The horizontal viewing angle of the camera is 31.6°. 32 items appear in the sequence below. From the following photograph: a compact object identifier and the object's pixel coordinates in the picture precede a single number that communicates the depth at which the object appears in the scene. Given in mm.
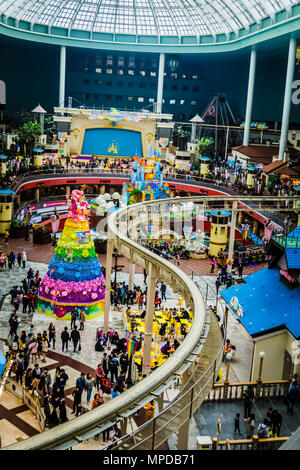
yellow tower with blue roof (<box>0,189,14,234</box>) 39812
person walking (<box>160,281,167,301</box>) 27972
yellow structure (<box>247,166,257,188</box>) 48784
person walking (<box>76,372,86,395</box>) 16906
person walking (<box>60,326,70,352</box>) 21377
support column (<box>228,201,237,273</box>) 32500
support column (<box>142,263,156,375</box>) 17908
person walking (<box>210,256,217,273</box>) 34497
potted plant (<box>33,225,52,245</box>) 39375
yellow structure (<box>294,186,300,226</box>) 34119
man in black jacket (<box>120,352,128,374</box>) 19141
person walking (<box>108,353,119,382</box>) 18466
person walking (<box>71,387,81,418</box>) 16219
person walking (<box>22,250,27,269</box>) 33062
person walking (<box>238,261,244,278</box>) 32434
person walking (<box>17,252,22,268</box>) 32969
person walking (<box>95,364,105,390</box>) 18006
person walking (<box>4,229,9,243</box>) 38375
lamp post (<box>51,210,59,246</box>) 41059
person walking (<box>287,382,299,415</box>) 15906
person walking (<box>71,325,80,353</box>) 21614
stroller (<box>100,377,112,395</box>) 17484
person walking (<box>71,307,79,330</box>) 23577
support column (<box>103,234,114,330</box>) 23094
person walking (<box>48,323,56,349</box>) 21859
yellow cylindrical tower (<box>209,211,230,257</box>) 37906
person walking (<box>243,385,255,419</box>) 15492
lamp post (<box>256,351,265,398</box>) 16109
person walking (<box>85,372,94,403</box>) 17202
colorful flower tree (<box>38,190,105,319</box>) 25219
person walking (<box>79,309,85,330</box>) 24375
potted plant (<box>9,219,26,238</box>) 40250
